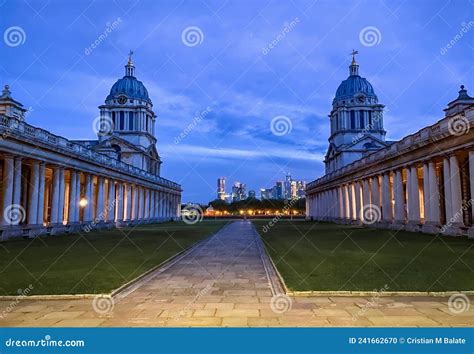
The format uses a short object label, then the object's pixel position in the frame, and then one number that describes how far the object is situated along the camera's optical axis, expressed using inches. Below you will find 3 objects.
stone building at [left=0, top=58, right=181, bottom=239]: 1301.7
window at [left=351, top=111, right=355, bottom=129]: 3737.2
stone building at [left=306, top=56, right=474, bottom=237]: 1208.2
